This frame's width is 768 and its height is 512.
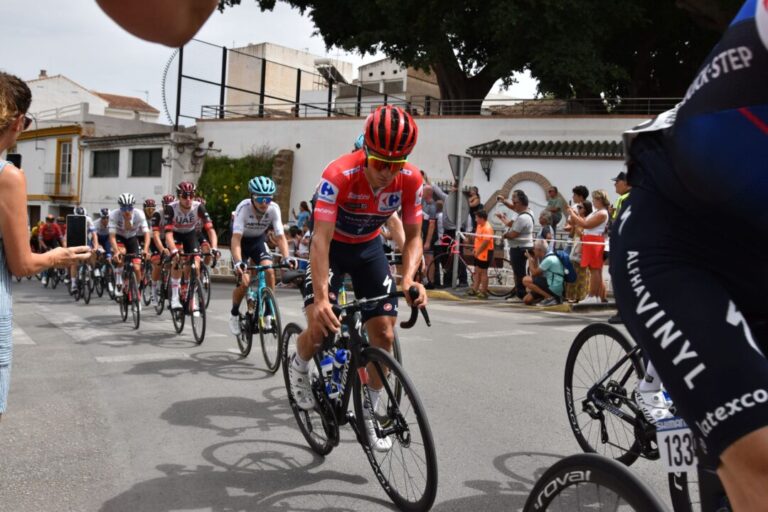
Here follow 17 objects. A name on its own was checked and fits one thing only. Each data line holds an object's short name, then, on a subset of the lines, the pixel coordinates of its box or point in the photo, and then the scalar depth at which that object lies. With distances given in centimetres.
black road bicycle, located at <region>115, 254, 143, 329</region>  1088
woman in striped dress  292
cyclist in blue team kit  167
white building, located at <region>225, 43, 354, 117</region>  3531
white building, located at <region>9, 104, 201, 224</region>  3381
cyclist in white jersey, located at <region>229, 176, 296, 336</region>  829
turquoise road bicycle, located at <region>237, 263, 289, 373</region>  772
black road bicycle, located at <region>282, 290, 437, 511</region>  367
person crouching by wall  1330
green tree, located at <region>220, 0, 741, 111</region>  2338
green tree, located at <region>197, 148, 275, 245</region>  3048
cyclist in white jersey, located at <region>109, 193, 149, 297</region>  1260
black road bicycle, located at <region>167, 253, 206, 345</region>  929
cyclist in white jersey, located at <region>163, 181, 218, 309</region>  1061
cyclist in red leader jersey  422
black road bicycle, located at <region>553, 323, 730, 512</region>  372
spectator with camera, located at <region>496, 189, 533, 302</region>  1395
